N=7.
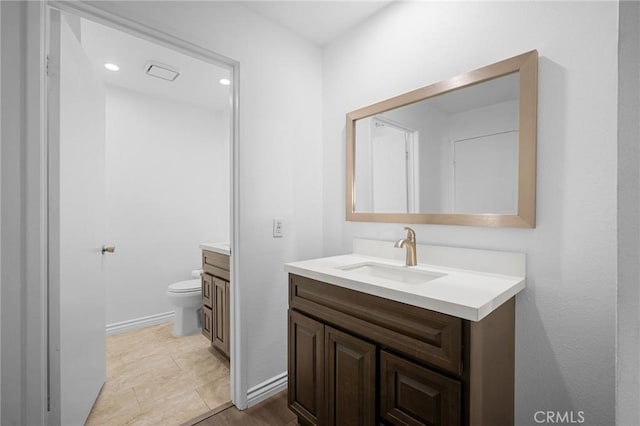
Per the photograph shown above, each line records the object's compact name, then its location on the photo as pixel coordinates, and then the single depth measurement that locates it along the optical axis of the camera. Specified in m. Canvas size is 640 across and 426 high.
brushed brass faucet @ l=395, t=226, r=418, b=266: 1.47
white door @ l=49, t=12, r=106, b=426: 1.20
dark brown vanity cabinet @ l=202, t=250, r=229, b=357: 2.07
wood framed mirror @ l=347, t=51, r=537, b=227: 1.20
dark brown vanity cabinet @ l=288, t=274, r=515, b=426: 0.88
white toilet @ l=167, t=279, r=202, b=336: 2.58
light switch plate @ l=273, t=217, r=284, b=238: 1.83
